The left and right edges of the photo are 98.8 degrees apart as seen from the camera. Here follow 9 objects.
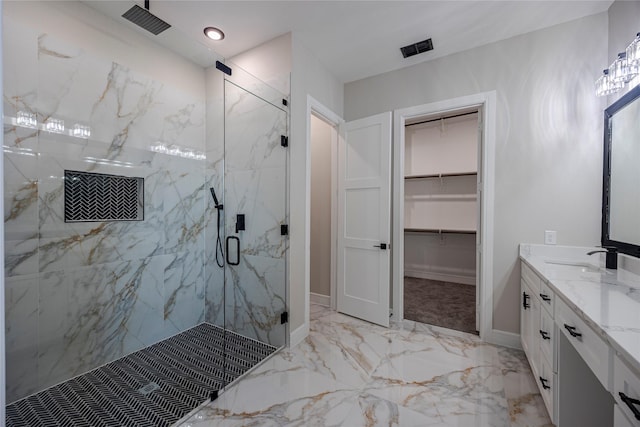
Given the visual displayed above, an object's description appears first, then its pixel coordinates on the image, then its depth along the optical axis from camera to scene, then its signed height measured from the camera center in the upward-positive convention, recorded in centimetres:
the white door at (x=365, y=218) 292 -10
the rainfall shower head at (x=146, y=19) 219 +158
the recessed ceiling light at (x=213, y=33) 243 +159
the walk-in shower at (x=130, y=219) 186 -10
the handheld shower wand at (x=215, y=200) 298 +9
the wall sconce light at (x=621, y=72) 164 +90
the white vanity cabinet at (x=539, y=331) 159 -82
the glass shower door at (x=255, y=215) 254 -6
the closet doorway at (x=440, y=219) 373 -15
